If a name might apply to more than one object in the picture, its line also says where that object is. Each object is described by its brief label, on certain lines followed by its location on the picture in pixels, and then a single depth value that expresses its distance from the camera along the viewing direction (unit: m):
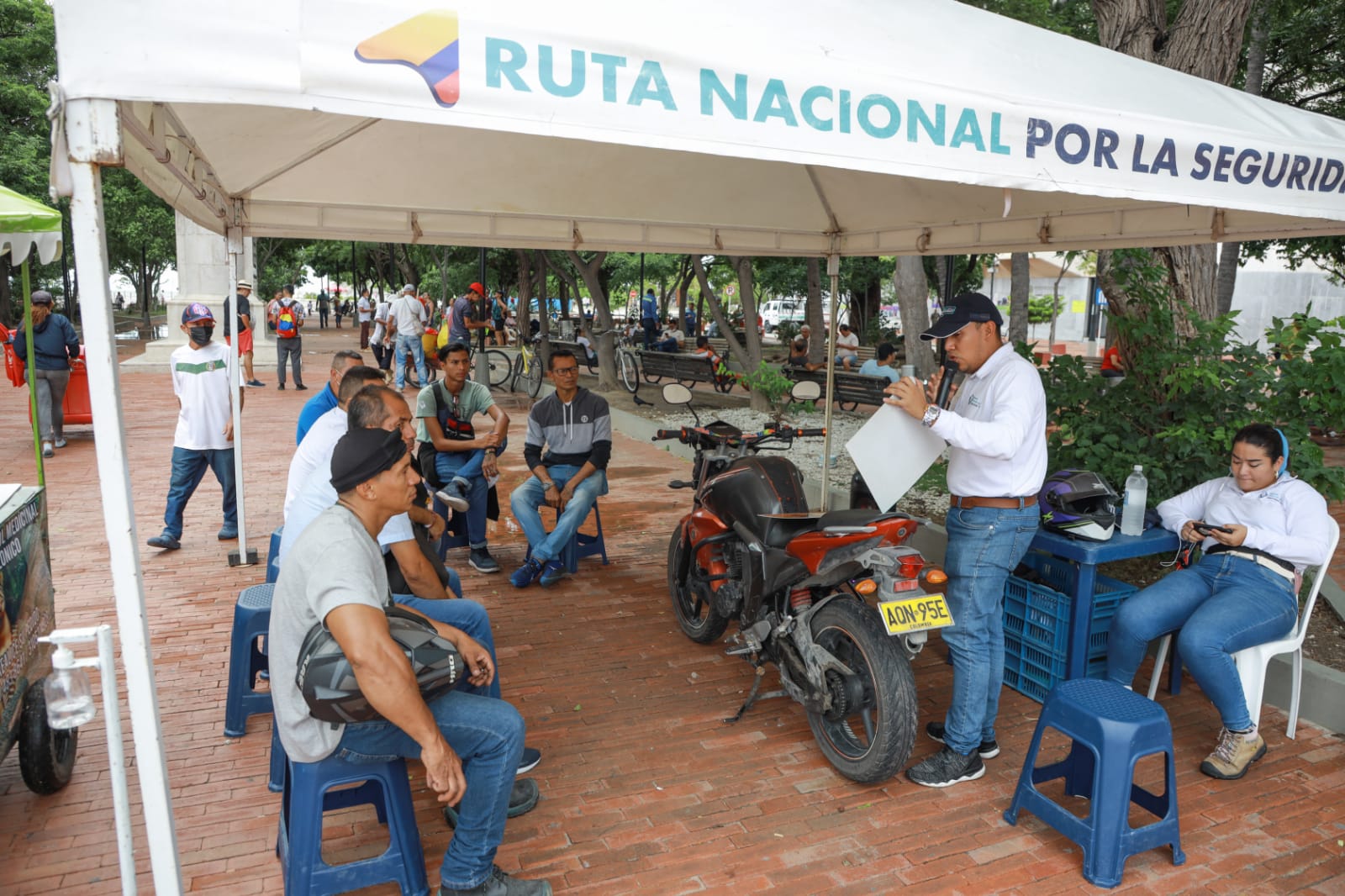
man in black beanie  2.35
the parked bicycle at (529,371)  15.59
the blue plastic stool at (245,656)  3.73
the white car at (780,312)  44.52
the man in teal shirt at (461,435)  5.91
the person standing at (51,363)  9.94
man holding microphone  3.48
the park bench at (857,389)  11.70
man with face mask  6.36
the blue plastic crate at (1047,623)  4.16
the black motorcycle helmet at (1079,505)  4.02
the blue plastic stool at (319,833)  2.62
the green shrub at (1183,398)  4.58
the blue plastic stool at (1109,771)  2.97
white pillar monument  18.56
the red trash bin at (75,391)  10.64
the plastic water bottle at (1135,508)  4.18
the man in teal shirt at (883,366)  9.38
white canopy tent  2.07
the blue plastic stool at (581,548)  6.09
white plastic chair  3.80
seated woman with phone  3.67
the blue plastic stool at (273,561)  4.07
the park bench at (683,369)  14.30
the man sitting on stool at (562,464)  5.81
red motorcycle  3.35
